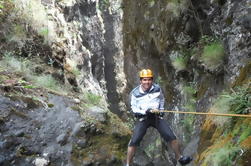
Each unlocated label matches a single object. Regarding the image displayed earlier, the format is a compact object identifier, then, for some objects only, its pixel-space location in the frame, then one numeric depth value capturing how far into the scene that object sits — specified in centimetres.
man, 706
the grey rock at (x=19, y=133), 742
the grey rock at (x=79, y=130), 793
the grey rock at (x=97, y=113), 877
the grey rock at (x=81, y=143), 773
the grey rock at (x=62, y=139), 768
